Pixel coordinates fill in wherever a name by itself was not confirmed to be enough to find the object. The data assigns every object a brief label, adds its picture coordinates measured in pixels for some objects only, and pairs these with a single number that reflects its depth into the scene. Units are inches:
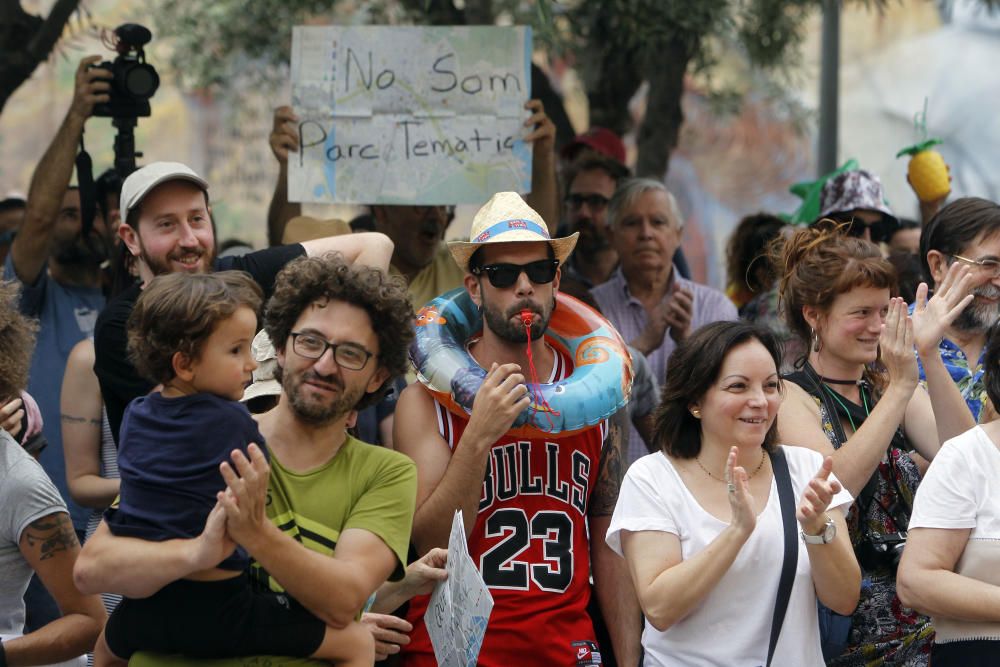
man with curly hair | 223.6
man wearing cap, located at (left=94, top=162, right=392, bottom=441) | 306.2
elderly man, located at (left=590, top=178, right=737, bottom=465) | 456.4
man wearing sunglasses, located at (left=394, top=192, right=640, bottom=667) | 293.4
